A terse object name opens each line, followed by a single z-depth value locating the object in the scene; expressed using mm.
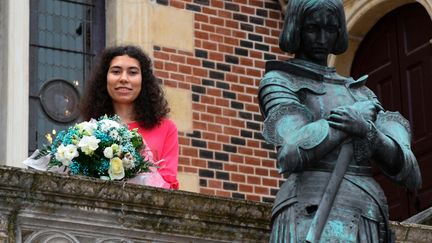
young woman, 10622
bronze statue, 8330
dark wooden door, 16107
